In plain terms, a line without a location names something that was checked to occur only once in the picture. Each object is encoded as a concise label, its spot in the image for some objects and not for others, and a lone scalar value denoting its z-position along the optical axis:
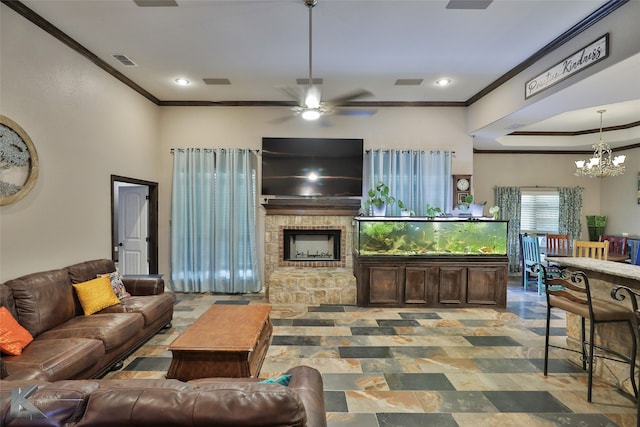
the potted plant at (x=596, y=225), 7.16
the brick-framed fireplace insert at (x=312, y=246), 5.70
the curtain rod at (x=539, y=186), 7.40
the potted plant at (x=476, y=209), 5.57
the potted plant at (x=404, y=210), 5.29
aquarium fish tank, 4.93
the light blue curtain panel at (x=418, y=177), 5.60
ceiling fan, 3.38
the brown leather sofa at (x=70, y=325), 2.28
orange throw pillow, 2.32
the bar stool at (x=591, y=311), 2.45
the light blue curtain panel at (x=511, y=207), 7.33
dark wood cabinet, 4.90
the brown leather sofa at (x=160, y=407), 1.11
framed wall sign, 2.95
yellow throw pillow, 3.26
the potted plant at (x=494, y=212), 4.96
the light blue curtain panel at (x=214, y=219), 5.59
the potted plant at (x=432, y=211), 5.11
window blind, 7.45
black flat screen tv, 5.60
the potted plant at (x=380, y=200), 5.27
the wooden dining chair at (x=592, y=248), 5.01
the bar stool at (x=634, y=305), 2.05
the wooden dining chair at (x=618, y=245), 6.29
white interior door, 5.58
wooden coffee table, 2.41
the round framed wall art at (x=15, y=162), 2.80
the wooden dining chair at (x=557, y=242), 6.23
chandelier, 5.56
